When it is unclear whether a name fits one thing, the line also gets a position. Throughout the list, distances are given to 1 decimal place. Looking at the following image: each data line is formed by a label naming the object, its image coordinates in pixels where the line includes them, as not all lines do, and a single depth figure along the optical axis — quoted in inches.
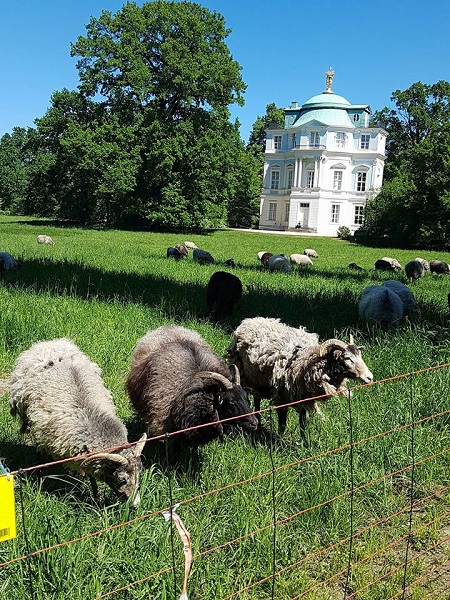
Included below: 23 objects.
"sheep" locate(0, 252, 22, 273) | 621.6
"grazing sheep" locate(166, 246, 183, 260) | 944.5
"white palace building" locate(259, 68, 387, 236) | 2450.8
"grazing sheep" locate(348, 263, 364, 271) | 897.3
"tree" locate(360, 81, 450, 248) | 1670.8
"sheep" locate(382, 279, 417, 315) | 476.7
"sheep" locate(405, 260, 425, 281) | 827.5
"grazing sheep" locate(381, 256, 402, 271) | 972.3
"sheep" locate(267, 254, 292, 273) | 813.2
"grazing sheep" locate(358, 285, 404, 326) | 422.9
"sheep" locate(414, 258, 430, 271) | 987.9
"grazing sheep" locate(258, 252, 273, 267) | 942.4
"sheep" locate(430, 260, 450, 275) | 949.1
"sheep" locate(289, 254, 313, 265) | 979.9
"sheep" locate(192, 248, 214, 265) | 888.8
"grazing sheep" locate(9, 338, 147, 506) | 158.2
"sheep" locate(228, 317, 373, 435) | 214.1
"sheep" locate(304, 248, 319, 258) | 1195.3
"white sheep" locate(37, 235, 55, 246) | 1092.5
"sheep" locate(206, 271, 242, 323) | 448.5
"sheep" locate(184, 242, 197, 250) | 1222.5
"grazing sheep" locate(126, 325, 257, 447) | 187.5
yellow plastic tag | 82.7
